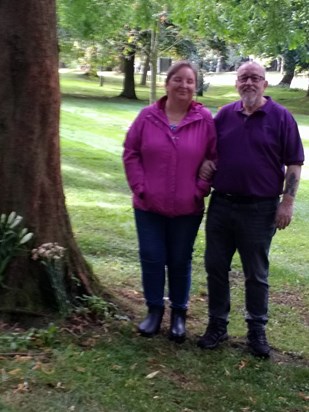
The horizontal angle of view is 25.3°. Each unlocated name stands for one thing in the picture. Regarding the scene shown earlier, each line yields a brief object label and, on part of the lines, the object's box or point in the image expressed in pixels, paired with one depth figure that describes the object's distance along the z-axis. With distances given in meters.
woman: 4.33
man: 4.34
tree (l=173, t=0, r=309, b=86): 9.27
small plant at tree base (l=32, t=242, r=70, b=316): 4.30
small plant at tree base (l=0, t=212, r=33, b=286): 4.20
